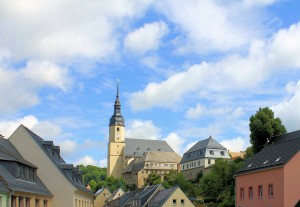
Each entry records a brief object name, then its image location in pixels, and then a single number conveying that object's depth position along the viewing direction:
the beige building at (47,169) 45.22
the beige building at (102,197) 137.25
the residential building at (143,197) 87.85
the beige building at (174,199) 76.57
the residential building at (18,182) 33.84
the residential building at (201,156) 145.88
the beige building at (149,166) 176.62
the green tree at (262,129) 81.00
